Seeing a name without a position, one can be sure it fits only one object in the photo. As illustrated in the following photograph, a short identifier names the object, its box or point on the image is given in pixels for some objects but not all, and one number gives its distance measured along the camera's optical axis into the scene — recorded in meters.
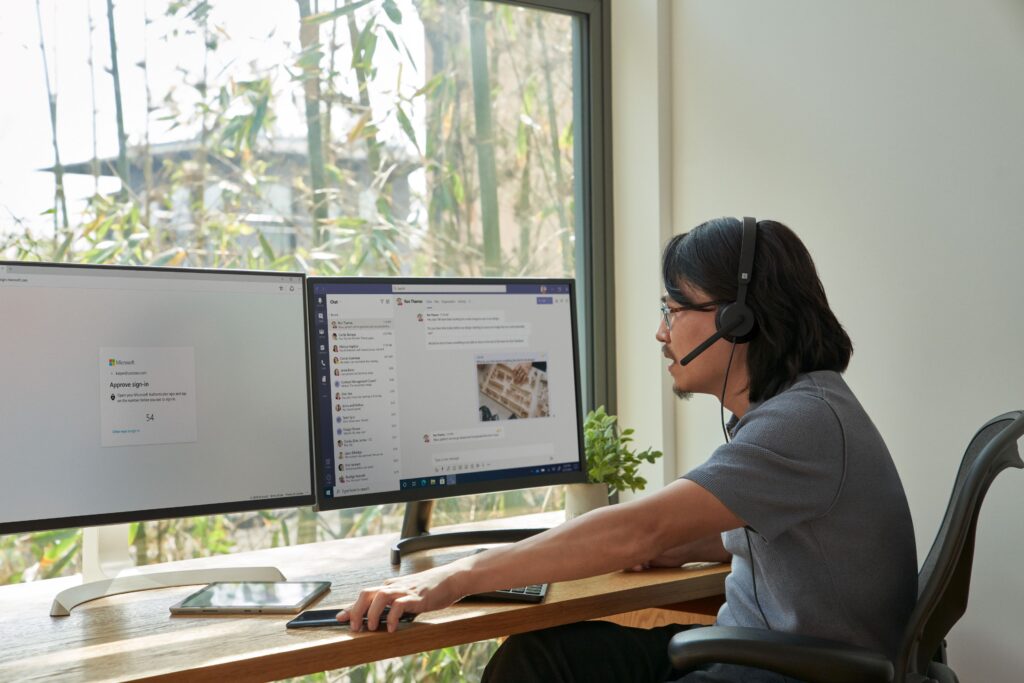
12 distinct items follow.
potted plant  1.88
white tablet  1.39
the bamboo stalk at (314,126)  2.11
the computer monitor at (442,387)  1.65
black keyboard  1.39
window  1.86
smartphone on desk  1.30
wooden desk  1.18
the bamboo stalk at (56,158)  1.84
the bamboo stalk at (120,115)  1.90
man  1.24
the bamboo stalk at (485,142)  2.34
